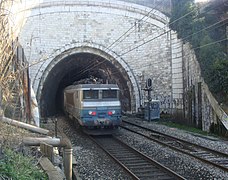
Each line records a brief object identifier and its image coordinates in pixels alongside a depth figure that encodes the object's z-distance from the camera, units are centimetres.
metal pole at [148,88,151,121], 2049
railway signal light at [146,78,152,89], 2200
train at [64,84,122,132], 1410
